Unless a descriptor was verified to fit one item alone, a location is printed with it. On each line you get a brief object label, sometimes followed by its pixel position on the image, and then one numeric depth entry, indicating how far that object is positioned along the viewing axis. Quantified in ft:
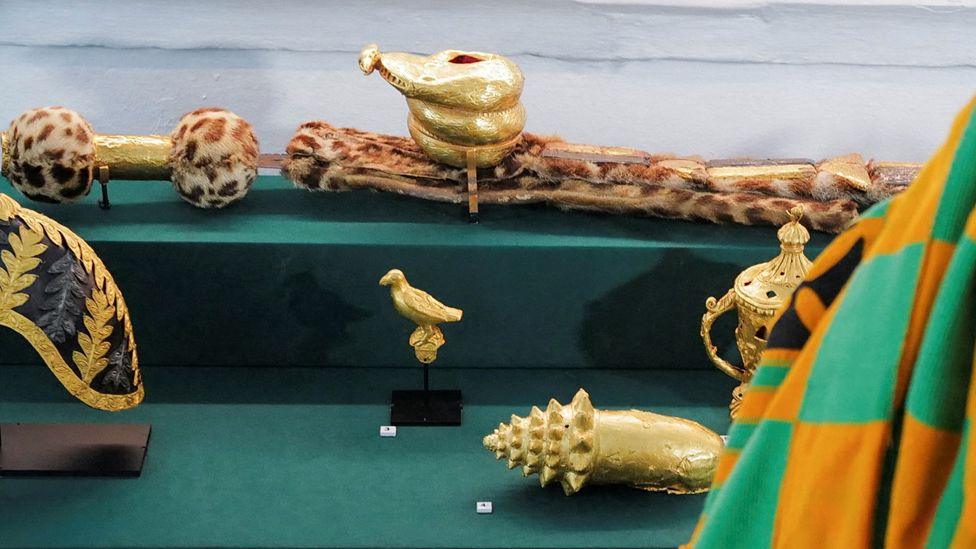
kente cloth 4.78
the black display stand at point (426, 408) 9.20
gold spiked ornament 8.66
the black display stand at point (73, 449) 8.87
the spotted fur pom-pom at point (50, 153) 9.39
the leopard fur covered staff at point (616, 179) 9.57
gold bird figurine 9.06
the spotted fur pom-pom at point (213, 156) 9.45
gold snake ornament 9.34
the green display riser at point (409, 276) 9.41
